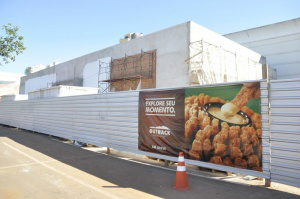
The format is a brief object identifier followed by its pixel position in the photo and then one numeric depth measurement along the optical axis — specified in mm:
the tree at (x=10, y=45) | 20922
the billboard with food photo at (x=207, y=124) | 5562
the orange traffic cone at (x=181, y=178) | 5172
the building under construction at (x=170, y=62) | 15766
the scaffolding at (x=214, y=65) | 15242
